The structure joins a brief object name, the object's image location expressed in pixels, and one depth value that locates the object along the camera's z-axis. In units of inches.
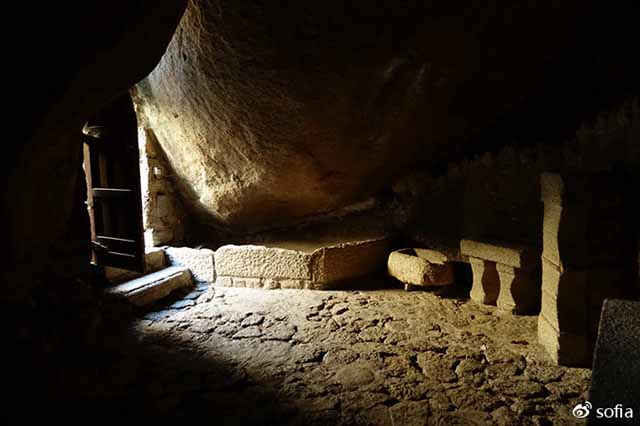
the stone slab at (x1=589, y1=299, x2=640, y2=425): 43.8
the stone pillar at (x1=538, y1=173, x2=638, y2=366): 125.1
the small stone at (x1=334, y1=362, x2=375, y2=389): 123.1
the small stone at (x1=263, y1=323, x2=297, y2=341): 155.3
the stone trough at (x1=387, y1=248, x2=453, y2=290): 195.8
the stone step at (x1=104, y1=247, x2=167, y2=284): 194.4
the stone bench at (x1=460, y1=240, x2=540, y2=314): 168.1
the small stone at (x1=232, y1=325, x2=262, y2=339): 157.0
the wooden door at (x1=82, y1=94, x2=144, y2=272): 172.9
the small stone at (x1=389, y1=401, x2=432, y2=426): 104.7
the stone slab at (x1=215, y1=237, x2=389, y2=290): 207.9
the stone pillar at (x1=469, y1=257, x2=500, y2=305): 182.7
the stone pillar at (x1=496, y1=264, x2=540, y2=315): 171.0
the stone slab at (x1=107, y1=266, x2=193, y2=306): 181.2
